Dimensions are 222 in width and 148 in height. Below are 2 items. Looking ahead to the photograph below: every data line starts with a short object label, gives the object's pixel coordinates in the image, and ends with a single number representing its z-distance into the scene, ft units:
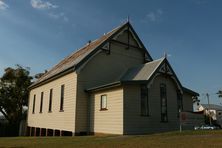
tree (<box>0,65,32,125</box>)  157.28
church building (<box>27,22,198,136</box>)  63.05
